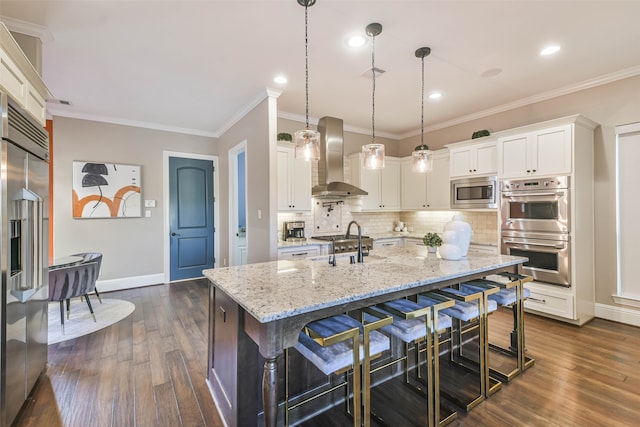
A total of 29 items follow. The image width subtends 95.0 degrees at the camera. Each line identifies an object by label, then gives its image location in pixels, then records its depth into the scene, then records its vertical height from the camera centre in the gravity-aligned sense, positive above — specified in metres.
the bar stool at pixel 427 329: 1.69 -0.68
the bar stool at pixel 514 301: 2.24 -0.70
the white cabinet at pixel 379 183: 5.04 +0.55
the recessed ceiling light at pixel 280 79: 3.26 +1.54
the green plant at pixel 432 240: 2.67 -0.24
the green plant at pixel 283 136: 4.12 +1.11
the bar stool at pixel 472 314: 1.95 -0.70
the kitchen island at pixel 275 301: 1.33 -0.43
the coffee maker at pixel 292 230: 4.53 -0.24
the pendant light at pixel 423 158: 2.72 +0.52
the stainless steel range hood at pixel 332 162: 4.38 +0.81
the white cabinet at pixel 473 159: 4.05 +0.79
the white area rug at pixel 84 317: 3.12 -1.21
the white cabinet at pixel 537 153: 3.24 +0.71
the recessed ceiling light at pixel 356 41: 2.50 +1.51
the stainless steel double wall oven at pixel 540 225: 3.26 -0.15
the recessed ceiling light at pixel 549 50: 2.71 +1.53
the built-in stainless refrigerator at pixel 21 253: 1.61 -0.22
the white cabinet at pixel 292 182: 4.17 +0.49
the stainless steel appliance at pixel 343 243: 4.05 -0.41
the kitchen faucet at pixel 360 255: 2.31 -0.32
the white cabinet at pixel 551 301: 3.26 -1.02
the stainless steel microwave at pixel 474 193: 4.05 +0.30
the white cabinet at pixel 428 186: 4.76 +0.48
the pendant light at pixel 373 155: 2.56 +0.52
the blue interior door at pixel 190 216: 5.22 +0.00
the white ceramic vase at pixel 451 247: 2.43 -0.28
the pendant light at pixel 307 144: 2.32 +0.57
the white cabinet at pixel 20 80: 1.71 +0.95
